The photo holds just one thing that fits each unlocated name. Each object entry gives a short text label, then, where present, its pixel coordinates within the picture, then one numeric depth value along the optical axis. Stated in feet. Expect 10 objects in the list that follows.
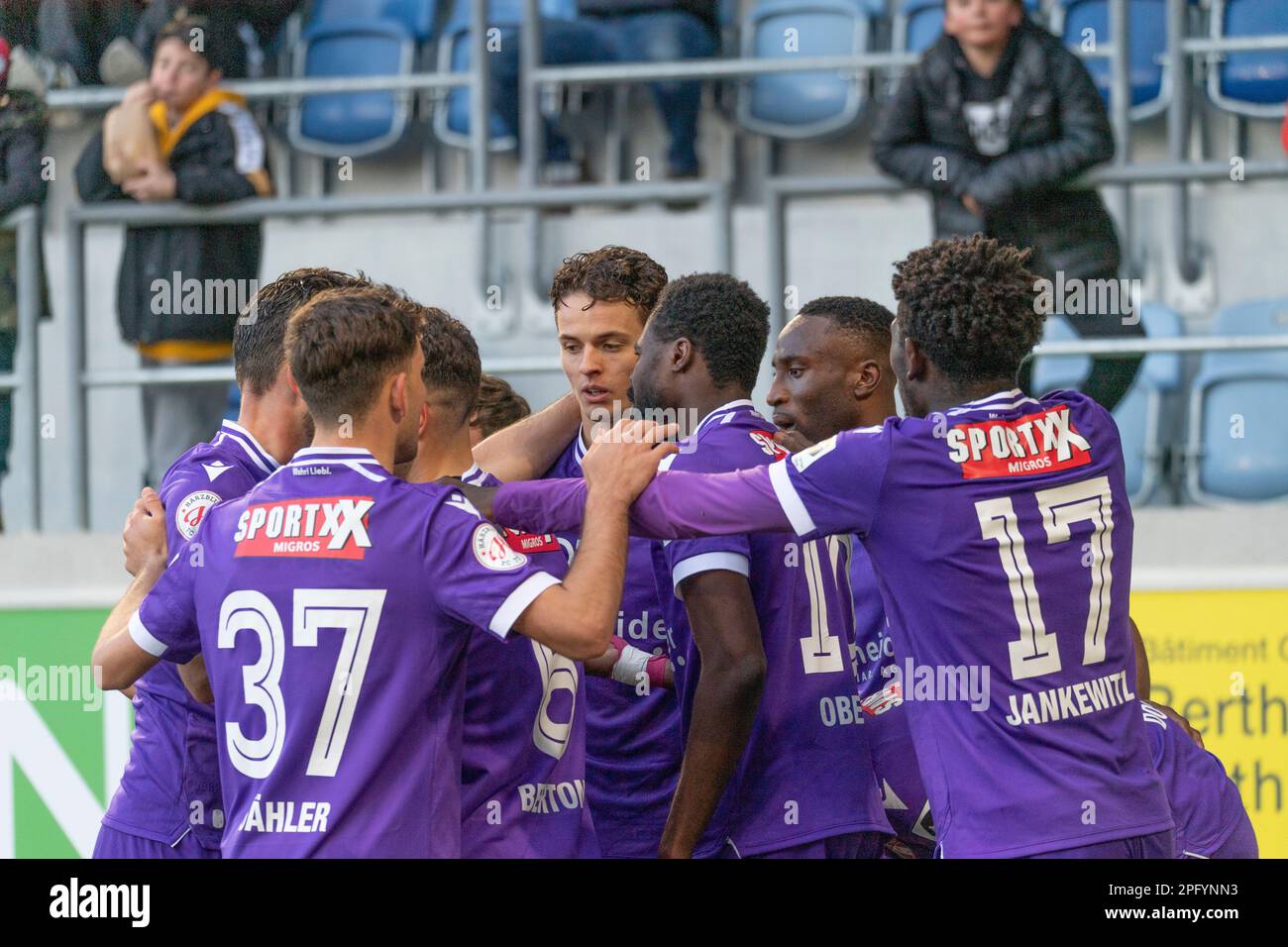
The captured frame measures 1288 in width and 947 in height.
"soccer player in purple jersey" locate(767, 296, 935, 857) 22.02
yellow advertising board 32.60
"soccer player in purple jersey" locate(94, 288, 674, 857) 16.56
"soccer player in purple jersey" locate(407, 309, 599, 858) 18.31
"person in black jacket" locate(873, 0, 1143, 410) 36.68
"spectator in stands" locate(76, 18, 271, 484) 39.55
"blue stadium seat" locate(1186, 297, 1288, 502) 39.99
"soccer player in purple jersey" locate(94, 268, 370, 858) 20.52
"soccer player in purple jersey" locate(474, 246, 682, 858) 21.93
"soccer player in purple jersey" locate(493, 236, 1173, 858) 17.53
